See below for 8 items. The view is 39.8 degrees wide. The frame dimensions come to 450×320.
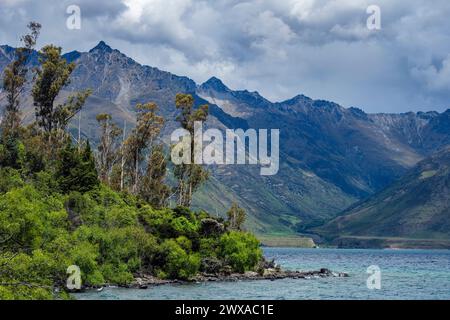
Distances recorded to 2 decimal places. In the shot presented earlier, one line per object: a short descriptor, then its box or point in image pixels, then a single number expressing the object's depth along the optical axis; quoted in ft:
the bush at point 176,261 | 361.51
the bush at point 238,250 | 414.62
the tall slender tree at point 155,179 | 469.57
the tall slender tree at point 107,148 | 448.24
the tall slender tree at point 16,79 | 405.18
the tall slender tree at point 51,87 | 408.46
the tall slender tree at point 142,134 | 445.37
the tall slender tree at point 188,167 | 454.40
